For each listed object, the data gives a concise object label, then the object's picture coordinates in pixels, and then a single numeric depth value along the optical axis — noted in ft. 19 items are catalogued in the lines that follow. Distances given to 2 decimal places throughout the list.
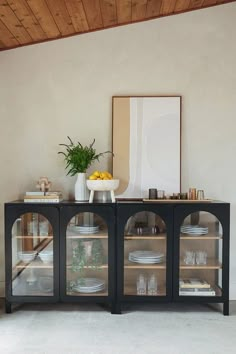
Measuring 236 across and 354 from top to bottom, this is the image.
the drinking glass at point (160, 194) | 11.20
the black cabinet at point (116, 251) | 10.41
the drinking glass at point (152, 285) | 10.52
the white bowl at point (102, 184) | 10.58
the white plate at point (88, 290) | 10.52
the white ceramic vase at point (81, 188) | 11.18
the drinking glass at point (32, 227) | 10.66
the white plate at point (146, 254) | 10.66
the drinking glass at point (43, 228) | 10.55
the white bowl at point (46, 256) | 10.57
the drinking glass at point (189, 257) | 10.71
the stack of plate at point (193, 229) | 10.59
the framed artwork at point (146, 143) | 11.60
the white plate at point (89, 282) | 10.58
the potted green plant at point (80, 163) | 11.16
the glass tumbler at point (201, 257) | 10.78
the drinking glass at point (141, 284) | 10.54
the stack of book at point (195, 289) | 10.46
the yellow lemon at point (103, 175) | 10.69
